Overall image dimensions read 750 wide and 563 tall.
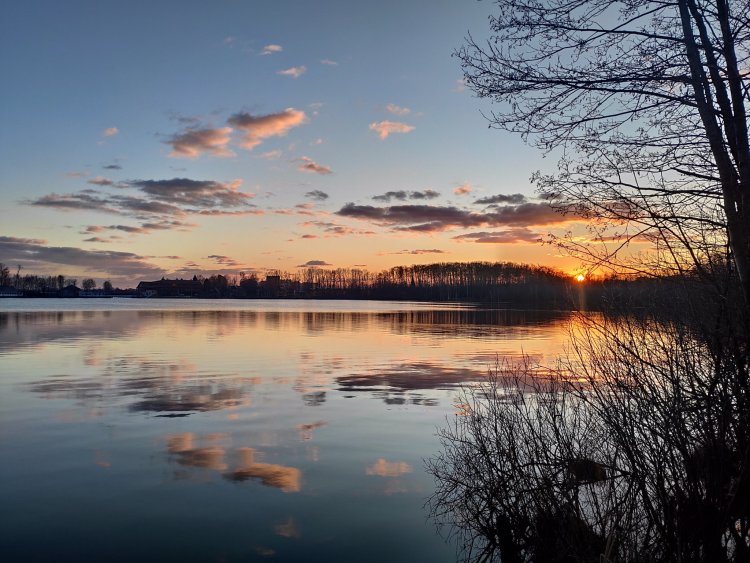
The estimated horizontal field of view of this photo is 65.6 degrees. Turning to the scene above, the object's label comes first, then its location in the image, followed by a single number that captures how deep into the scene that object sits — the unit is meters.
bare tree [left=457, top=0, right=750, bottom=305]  6.47
